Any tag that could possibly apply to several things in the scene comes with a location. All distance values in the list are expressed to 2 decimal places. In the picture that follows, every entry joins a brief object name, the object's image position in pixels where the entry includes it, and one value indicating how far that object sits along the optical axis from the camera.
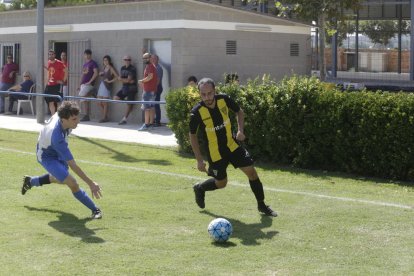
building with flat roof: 19.88
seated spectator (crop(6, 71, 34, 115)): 23.72
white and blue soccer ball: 7.63
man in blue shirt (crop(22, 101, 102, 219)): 8.72
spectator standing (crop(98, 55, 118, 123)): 21.03
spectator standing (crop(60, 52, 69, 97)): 22.00
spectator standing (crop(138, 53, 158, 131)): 18.95
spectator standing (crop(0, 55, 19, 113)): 24.47
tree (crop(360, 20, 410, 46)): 34.03
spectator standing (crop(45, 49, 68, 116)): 20.66
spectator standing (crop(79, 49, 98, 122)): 21.36
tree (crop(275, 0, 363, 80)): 20.52
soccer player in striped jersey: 8.97
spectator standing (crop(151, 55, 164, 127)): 19.40
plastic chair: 23.86
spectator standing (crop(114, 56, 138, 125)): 20.36
